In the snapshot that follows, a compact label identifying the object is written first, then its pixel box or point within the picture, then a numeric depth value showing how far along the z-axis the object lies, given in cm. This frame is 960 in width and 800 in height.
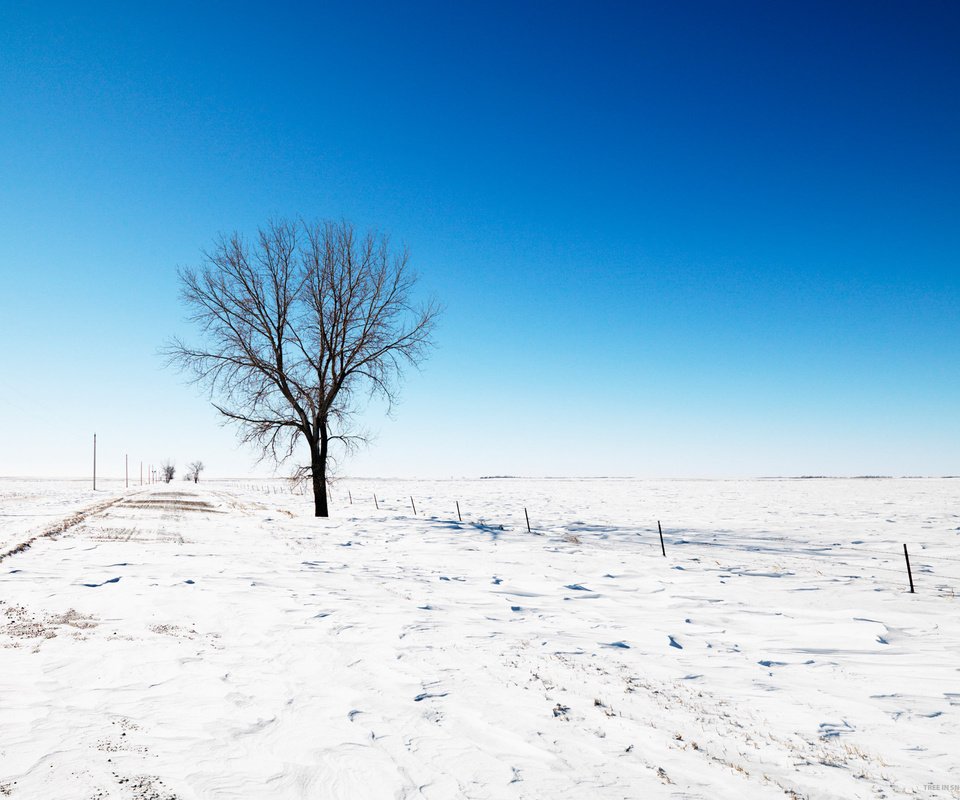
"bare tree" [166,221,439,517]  2120
